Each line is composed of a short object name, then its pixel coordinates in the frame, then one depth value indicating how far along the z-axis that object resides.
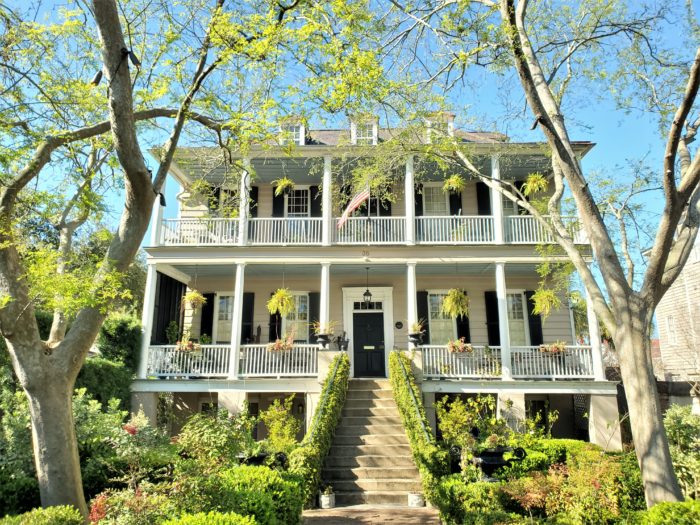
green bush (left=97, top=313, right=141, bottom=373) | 12.59
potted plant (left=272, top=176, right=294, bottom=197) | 14.89
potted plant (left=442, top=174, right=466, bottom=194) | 10.67
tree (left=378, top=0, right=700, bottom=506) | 5.79
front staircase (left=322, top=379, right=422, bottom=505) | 8.70
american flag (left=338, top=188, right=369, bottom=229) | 11.76
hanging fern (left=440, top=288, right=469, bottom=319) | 13.29
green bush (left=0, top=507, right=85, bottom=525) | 4.39
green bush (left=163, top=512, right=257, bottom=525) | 3.72
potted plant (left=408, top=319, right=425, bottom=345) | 12.56
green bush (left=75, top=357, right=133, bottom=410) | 11.14
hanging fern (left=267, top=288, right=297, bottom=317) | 12.93
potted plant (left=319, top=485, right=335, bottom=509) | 8.24
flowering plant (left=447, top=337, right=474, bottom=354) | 12.75
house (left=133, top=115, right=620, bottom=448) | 12.59
